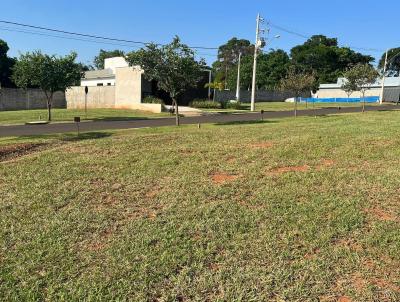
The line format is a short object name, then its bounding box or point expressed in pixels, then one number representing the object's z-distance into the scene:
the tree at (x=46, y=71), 25.53
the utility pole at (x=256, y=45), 39.59
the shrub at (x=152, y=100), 40.09
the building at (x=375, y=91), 72.12
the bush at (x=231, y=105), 43.62
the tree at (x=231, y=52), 129.38
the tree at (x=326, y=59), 90.38
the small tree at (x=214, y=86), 47.79
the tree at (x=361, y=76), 31.25
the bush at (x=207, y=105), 42.47
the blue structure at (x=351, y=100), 69.46
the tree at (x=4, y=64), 64.44
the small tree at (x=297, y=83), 27.72
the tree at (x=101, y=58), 107.25
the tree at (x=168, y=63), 19.70
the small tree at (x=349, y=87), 32.56
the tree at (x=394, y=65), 103.62
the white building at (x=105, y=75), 60.84
